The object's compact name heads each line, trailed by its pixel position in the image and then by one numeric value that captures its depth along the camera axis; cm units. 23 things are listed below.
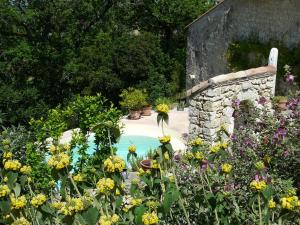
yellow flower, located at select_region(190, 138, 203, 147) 316
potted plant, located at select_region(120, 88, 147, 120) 1562
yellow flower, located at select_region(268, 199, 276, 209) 249
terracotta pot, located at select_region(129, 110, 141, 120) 1561
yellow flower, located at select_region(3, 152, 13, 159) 283
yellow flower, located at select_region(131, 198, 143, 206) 254
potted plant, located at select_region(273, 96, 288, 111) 506
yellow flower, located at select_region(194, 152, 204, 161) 307
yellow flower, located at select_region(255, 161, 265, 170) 281
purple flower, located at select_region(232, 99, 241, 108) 525
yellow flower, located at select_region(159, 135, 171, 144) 294
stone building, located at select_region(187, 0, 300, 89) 1200
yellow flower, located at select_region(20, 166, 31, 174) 286
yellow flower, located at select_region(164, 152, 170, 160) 308
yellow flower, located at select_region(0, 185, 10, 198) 254
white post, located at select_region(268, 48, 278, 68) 899
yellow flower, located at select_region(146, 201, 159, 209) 262
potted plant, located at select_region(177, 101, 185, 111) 1604
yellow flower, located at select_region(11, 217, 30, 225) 238
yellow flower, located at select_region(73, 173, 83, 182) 296
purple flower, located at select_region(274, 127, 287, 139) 433
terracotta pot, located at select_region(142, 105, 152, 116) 1597
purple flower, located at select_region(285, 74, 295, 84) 566
